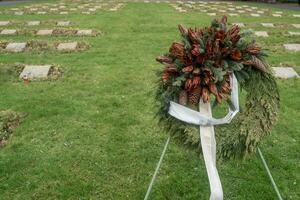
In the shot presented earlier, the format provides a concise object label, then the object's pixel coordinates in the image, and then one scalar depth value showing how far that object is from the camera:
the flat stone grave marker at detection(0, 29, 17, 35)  12.61
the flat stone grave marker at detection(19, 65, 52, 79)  8.77
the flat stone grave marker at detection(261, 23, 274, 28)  14.35
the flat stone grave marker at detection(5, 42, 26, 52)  10.82
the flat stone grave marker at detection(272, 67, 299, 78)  8.87
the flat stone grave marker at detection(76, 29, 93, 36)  12.44
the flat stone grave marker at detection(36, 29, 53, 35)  12.55
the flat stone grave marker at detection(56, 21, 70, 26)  13.94
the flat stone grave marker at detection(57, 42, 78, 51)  10.85
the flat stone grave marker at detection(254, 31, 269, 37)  12.61
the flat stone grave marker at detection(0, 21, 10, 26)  14.12
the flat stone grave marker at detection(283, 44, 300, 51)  11.09
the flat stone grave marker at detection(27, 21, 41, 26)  14.09
